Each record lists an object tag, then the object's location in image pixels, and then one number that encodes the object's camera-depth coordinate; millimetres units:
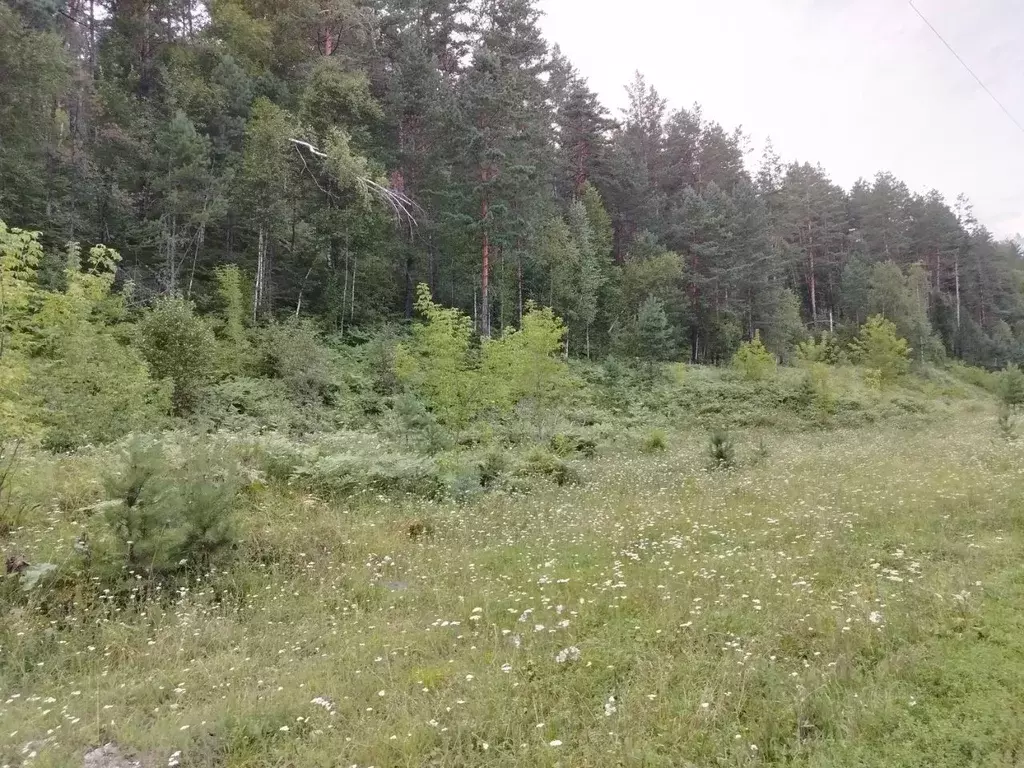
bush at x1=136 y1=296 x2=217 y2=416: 18656
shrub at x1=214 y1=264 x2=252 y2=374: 22297
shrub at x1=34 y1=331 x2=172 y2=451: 13078
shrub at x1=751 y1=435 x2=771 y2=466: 13067
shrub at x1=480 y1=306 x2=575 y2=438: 18391
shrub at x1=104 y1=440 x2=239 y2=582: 6328
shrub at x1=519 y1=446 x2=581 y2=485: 12398
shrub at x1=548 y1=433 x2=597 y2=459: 17094
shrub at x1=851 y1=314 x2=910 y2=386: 34594
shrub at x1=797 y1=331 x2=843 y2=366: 36688
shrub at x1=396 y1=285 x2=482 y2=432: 16438
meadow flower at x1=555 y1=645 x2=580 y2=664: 4653
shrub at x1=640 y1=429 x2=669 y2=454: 17984
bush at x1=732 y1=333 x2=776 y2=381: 33688
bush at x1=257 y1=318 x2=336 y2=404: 22125
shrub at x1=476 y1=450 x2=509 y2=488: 11938
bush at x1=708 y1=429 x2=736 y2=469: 12797
